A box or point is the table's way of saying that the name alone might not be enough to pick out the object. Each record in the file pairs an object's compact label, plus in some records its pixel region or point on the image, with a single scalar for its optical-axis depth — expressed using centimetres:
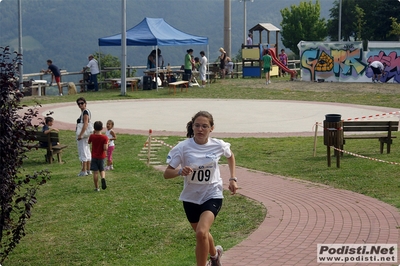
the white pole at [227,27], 4756
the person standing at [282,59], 4605
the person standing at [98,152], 1255
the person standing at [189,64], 3584
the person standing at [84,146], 1419
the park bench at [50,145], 1651
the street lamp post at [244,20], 5227
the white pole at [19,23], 3319
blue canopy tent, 3481
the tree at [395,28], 5350
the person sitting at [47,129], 1633
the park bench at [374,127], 1560
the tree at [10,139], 803
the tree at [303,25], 7775
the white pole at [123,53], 3228
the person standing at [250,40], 4762
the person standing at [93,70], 3534
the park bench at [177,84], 3353
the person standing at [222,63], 4175
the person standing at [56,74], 3411
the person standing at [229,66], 4353
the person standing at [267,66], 3803
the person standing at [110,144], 1464
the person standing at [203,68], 3600
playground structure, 4394
